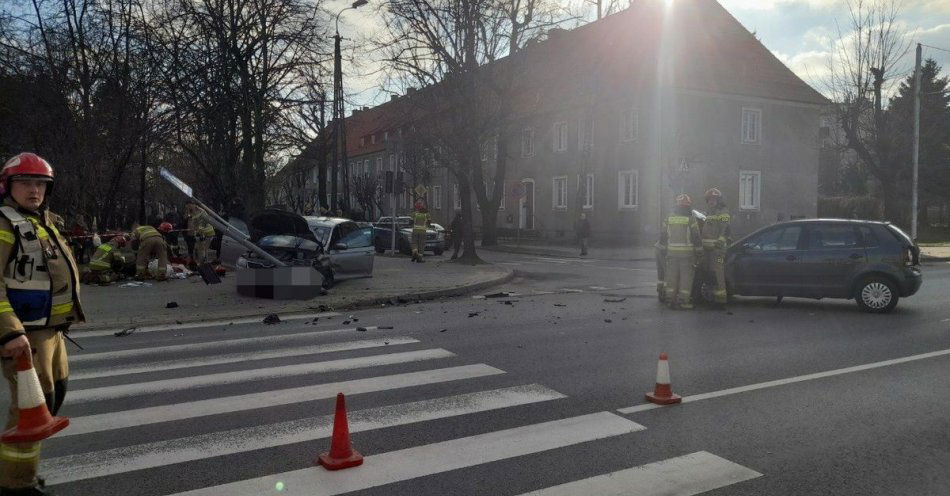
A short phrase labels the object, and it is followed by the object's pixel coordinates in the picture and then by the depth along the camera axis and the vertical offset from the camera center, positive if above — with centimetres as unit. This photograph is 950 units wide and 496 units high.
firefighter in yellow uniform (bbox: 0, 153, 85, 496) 375 -39
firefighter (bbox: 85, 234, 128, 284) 1501 -95
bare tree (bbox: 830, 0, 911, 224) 3525 +556
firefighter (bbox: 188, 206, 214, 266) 1752 -26
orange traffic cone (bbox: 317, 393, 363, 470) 448 -150
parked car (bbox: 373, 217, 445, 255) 2795 -66
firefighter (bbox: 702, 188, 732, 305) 1158 -25
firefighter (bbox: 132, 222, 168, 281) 1564 -67
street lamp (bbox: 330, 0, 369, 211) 2279 +415
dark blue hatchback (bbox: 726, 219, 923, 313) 1106 -64
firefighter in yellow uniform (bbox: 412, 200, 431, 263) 2234 -21
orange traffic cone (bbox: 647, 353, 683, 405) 595 -144
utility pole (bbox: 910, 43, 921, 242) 2841 +401
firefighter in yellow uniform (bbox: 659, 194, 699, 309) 1152 -48
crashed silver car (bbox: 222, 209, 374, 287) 1370 -42
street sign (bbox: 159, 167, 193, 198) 1150 +66
